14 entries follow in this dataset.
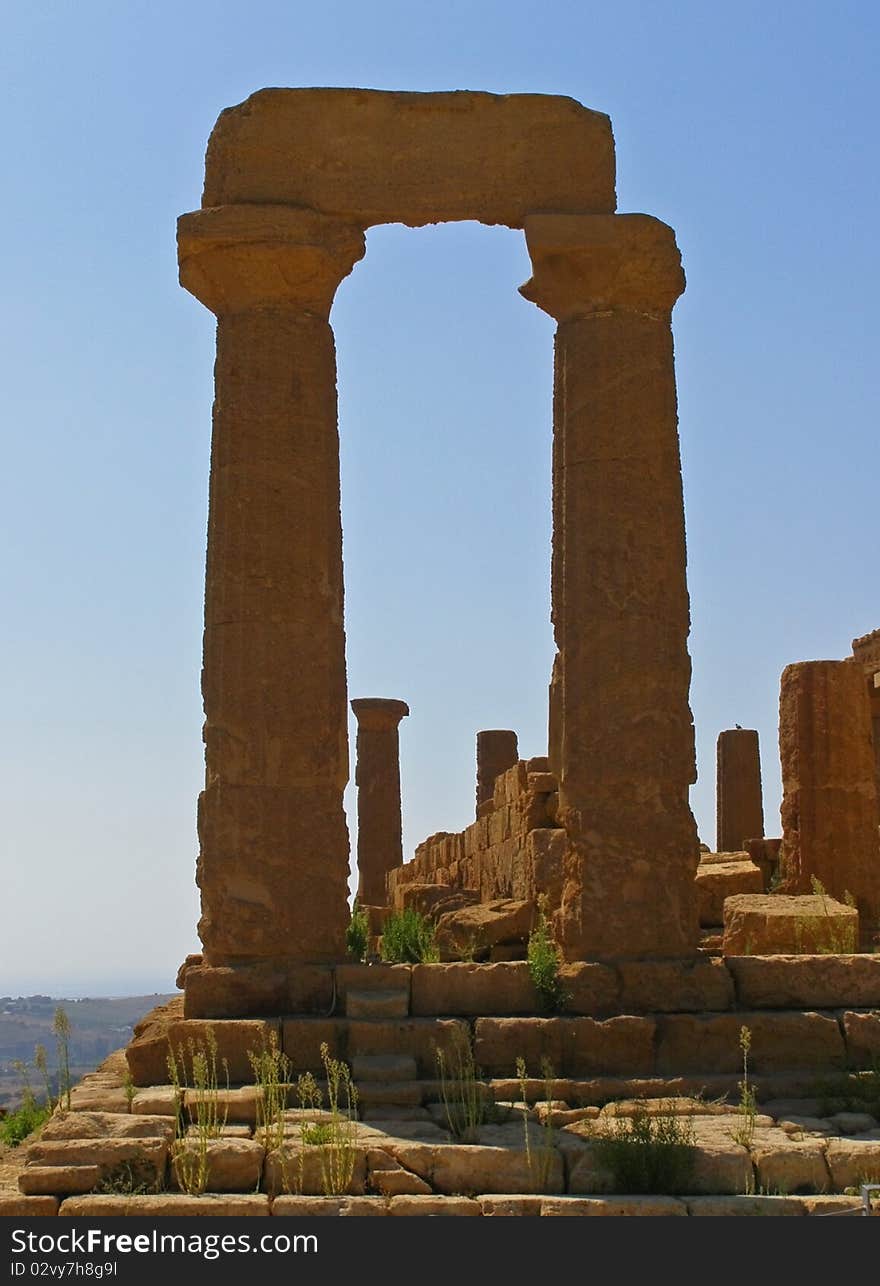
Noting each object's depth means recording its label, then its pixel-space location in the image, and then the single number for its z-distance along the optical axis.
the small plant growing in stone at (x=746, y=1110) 10.08
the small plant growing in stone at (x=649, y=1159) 9.63
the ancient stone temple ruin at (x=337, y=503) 12.87
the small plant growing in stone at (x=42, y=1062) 10.34
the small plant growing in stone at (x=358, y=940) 13.56
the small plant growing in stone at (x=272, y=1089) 10.12
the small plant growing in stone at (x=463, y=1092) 10.51
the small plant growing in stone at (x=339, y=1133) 9.60
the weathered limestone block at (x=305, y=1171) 9.64
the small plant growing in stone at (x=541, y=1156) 9.68
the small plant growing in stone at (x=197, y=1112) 9.73
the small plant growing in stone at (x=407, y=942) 13.73
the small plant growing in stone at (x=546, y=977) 12.37
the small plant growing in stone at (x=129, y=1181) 9.64
